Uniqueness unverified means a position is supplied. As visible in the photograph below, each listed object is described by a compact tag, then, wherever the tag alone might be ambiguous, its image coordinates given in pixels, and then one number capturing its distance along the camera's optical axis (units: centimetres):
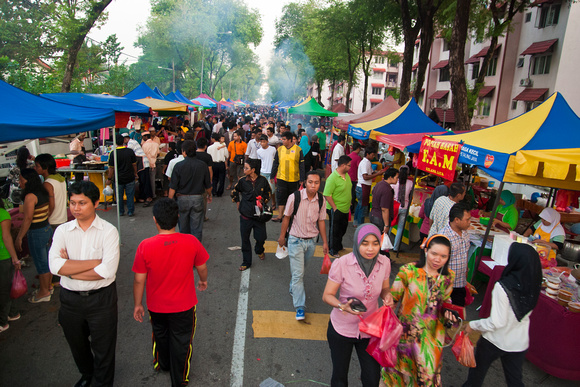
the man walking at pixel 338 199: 616
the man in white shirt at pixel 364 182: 815
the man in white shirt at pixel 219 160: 1038
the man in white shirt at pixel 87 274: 286
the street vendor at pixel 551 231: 575
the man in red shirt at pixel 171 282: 299
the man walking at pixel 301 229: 467
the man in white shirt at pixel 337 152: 1036
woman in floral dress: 295
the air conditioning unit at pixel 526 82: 2319
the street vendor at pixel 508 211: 651
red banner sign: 536
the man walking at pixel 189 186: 593
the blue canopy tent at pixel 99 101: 668
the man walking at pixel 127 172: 833
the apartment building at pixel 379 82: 5969
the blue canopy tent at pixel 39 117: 371
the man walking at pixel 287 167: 797
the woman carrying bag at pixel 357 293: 294
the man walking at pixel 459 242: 411
